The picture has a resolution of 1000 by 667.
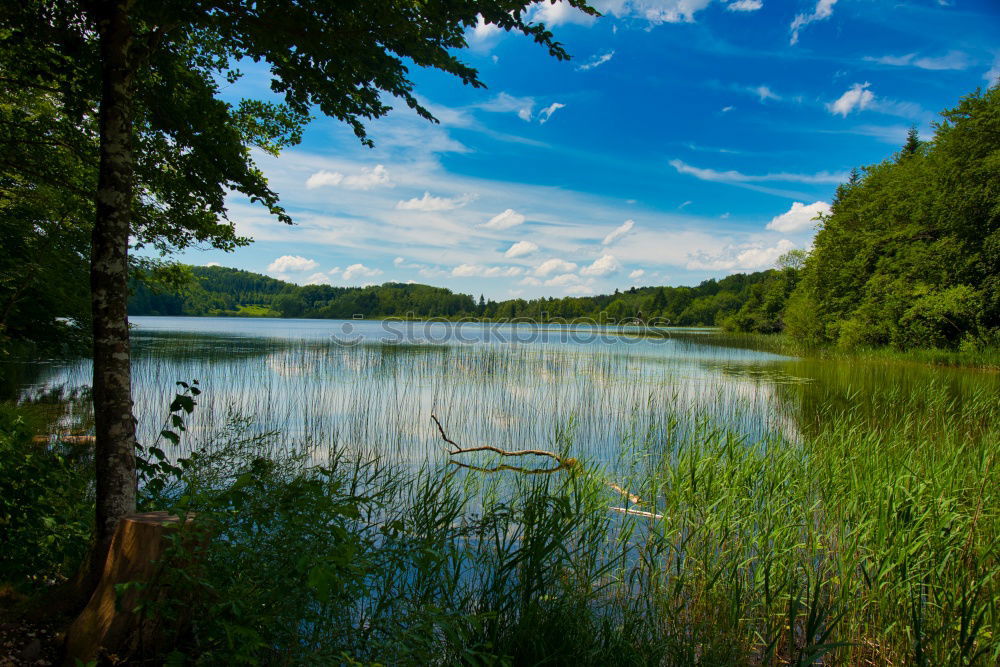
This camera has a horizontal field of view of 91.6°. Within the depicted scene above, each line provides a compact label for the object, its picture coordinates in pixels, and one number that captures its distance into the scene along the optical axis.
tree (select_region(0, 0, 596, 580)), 2.55
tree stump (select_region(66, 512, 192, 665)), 2.26
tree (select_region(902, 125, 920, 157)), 43.28
